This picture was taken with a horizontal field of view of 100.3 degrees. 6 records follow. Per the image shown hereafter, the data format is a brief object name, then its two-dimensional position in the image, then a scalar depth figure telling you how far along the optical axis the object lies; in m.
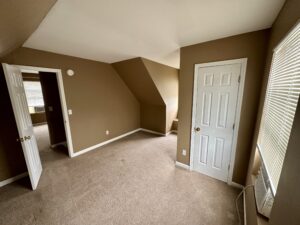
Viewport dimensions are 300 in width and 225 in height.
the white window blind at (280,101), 0.82
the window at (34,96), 5.75
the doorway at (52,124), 3.13
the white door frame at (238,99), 1.74
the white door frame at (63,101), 2.34
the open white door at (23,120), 1.74
